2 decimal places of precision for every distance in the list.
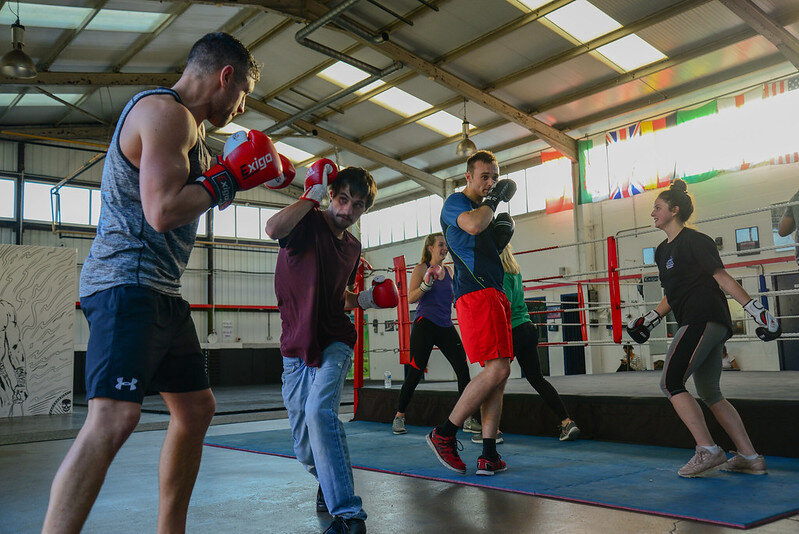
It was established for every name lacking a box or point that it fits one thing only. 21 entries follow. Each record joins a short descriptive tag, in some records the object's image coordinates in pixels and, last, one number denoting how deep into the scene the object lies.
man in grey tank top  1.47
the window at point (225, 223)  18.33
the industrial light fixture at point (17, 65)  7.70
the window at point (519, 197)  14.43
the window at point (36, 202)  15.40
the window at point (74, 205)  15.98
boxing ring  3.38
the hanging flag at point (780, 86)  9.45
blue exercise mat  2.37
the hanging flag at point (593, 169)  12.17
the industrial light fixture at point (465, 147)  10.70
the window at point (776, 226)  9.83
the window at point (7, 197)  15.01
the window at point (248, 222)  18.66
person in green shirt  4.05
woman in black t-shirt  2.94
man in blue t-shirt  3.09
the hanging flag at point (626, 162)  11.46
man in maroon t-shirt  2.20
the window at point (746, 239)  10.38
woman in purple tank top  4.52
